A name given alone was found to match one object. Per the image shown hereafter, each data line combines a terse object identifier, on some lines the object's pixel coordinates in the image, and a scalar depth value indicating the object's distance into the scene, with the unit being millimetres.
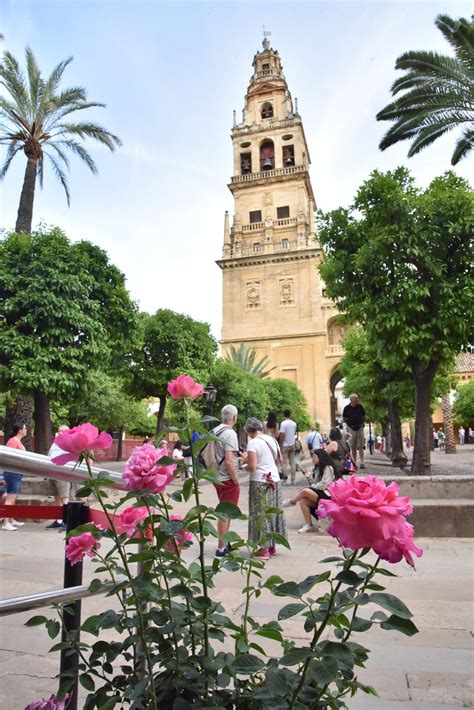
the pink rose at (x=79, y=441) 1334
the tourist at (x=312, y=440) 13931
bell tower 46000
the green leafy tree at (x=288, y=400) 38438
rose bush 1104
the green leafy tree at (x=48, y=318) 11680
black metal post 1729
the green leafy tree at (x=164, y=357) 21438
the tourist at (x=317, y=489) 6684
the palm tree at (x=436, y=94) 10633
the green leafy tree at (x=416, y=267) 10273
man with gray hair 5316
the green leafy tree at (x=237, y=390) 26984
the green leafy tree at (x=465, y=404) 46062
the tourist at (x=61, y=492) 7023
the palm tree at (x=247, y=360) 40125
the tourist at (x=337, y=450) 7137
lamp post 14734
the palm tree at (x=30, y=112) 15250
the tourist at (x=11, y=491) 7523
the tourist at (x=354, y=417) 12716
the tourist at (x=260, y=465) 5770
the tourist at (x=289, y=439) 12508
